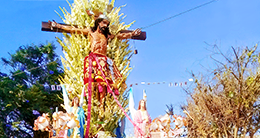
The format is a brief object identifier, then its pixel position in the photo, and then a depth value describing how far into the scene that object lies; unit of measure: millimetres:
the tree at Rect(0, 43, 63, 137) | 11305
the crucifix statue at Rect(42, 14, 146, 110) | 8211
